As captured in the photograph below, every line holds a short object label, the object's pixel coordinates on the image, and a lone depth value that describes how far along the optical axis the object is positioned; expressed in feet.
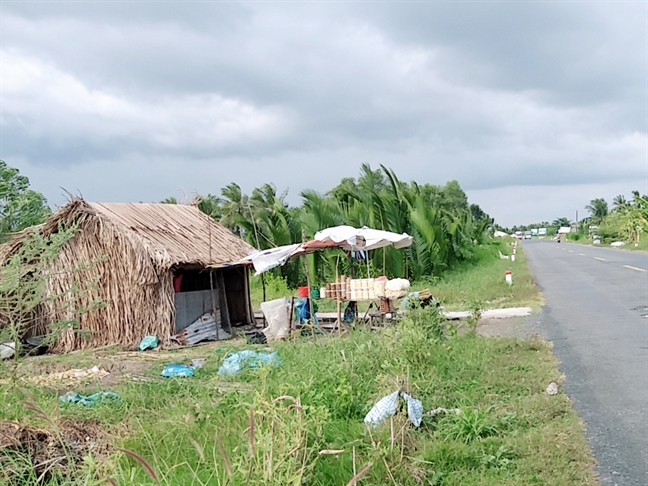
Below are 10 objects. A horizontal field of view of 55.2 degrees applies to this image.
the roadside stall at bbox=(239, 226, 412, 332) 38.09
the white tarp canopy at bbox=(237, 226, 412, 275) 39.47
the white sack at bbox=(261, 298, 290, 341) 39.81
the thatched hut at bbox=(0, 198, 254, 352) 41.24
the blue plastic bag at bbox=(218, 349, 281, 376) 25.10
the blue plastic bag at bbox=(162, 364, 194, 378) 26.30
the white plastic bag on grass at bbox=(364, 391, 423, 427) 16.79
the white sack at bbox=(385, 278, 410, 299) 37.32
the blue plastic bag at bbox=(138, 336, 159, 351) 40.19
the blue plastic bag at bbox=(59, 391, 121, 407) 20.35
